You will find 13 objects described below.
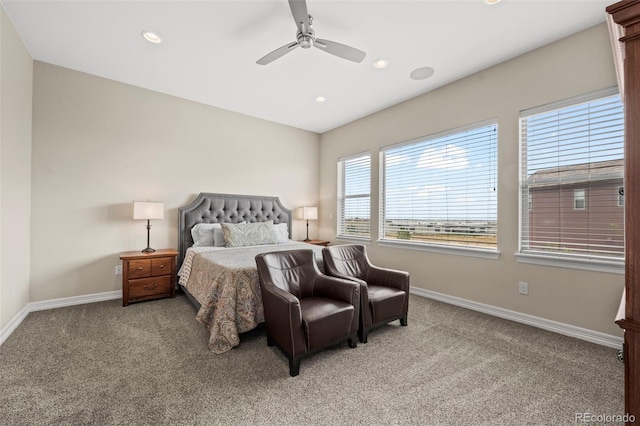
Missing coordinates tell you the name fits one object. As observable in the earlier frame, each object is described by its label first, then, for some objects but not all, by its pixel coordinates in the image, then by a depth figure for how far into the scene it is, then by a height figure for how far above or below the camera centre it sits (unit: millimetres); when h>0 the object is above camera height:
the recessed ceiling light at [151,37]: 2689 +1786
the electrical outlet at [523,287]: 2957 -769
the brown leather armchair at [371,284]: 2578 -736
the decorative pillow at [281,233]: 4516 -305
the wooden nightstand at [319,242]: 5135 -511
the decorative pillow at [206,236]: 4039 -313
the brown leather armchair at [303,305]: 2049 -764
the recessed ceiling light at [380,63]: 3121 +1775
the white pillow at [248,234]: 3932 -278
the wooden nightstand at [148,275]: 3441 -794
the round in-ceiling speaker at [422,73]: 3297 +1780
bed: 2471 -480
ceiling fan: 2084 +1521
